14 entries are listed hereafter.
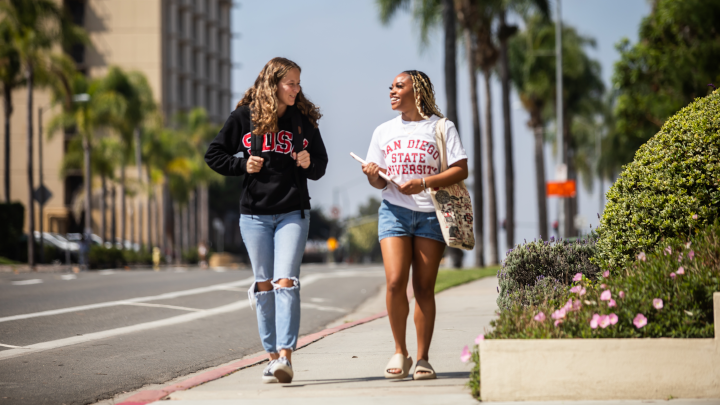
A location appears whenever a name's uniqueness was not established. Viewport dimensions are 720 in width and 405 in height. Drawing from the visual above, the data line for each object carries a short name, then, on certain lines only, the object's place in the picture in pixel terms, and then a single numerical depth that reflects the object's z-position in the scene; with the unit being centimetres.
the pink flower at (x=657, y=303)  952
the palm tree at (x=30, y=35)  7353
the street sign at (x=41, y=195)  6800
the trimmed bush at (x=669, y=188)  1173
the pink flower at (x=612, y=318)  950
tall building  15437
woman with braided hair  1117
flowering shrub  959
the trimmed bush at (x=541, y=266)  1423
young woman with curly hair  1116
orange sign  5344
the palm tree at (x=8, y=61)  7400
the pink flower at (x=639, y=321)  946
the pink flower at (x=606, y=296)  997
